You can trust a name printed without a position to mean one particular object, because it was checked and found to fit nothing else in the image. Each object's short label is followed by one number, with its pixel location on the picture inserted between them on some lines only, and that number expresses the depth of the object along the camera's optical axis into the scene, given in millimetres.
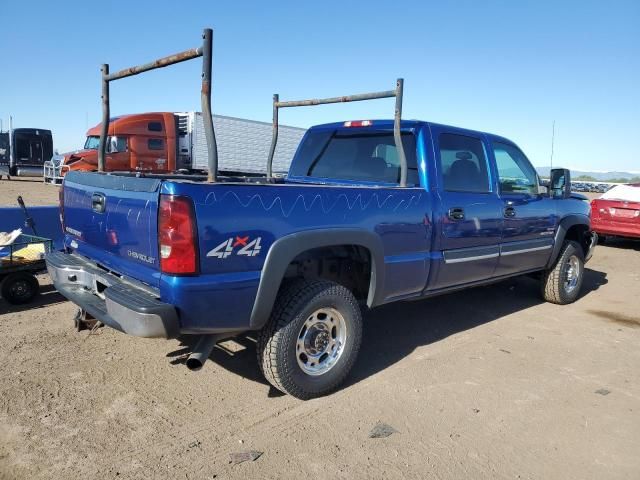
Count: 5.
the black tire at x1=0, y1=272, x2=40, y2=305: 4773
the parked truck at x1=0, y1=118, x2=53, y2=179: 25155
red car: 10586
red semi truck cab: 16078
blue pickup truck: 2717
